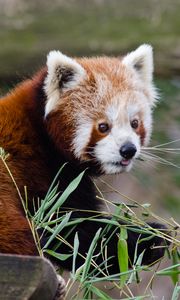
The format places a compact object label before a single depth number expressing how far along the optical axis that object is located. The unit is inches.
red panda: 292.4
